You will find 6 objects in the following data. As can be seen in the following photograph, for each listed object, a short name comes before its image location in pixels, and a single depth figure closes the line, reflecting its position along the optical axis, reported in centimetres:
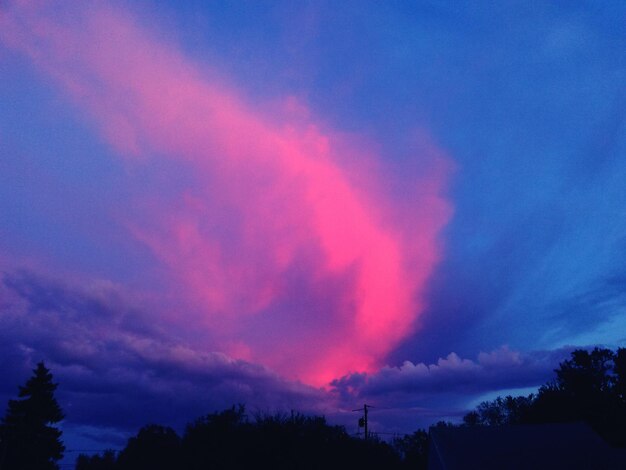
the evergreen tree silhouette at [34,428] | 5259
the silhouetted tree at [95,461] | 9531
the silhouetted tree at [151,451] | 4016
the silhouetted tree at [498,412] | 8225
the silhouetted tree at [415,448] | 5084
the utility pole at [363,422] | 4789
